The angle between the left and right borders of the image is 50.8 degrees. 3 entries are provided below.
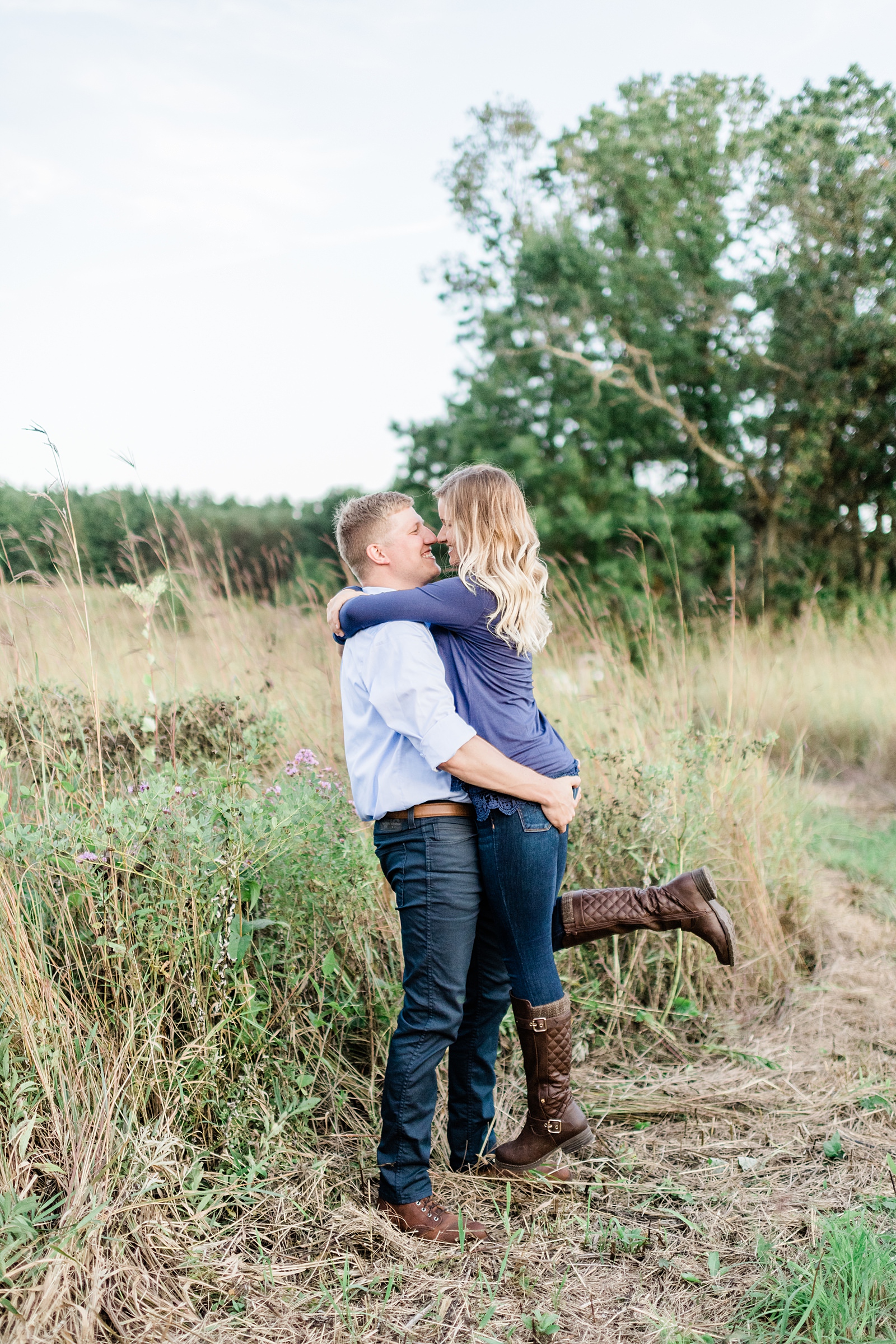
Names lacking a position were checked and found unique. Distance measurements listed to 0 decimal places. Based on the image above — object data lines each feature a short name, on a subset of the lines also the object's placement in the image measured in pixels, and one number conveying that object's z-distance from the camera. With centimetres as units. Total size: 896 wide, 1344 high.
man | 211
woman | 218
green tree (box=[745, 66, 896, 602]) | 1340
